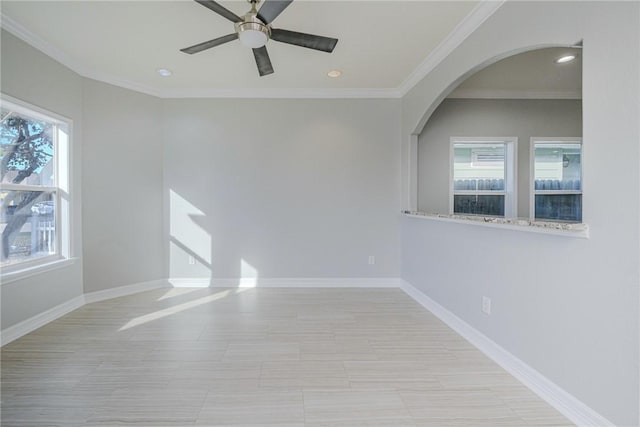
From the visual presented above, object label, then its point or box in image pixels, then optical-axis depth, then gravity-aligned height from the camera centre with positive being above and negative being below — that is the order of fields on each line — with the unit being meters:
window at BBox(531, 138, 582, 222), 4.45 +0.50
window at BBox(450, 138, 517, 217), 4.45 +0.49
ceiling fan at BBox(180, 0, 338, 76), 1.97 +1.30
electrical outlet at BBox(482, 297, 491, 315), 2.43 -0.76
